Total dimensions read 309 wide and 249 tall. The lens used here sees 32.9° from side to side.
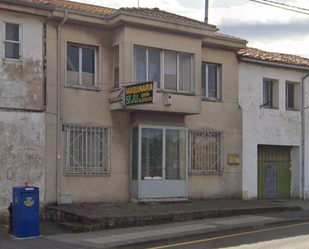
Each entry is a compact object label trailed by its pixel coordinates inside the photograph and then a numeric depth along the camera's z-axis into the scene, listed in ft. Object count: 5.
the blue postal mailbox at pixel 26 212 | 40.63
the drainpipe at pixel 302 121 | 74.13
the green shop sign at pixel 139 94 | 49.17
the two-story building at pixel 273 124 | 68.39
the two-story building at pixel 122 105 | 52.44
